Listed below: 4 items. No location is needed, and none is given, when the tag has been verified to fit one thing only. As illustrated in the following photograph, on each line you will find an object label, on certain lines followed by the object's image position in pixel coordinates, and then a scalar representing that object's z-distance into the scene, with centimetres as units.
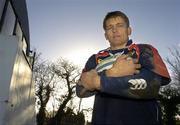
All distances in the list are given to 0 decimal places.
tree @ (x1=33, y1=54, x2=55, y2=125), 2073
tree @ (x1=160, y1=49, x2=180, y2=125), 1448
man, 66
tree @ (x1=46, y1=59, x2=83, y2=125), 2125
